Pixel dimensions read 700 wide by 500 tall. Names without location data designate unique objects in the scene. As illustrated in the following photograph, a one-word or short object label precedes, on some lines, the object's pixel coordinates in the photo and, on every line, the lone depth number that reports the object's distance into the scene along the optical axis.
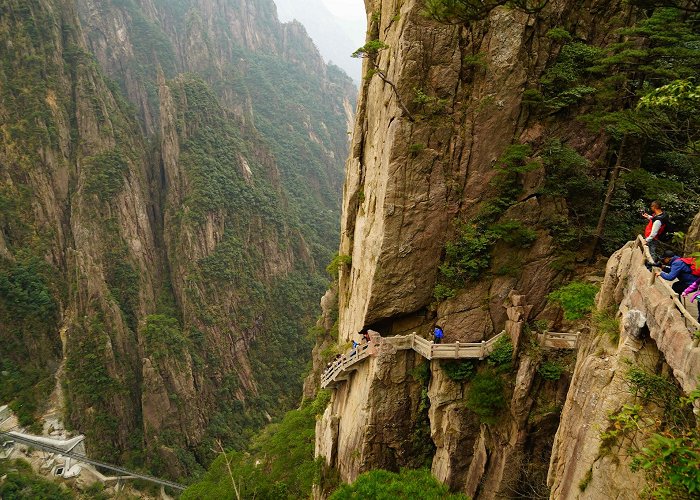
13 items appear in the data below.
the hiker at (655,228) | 8.27
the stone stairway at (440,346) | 13.28
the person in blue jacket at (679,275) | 6.91
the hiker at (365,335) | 16.80
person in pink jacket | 6.71
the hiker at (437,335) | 15.04
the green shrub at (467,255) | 15.54
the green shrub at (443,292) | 15.85
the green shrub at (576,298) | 12.76
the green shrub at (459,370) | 14.52
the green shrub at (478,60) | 15.73
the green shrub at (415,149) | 15.83
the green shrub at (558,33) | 15.24
